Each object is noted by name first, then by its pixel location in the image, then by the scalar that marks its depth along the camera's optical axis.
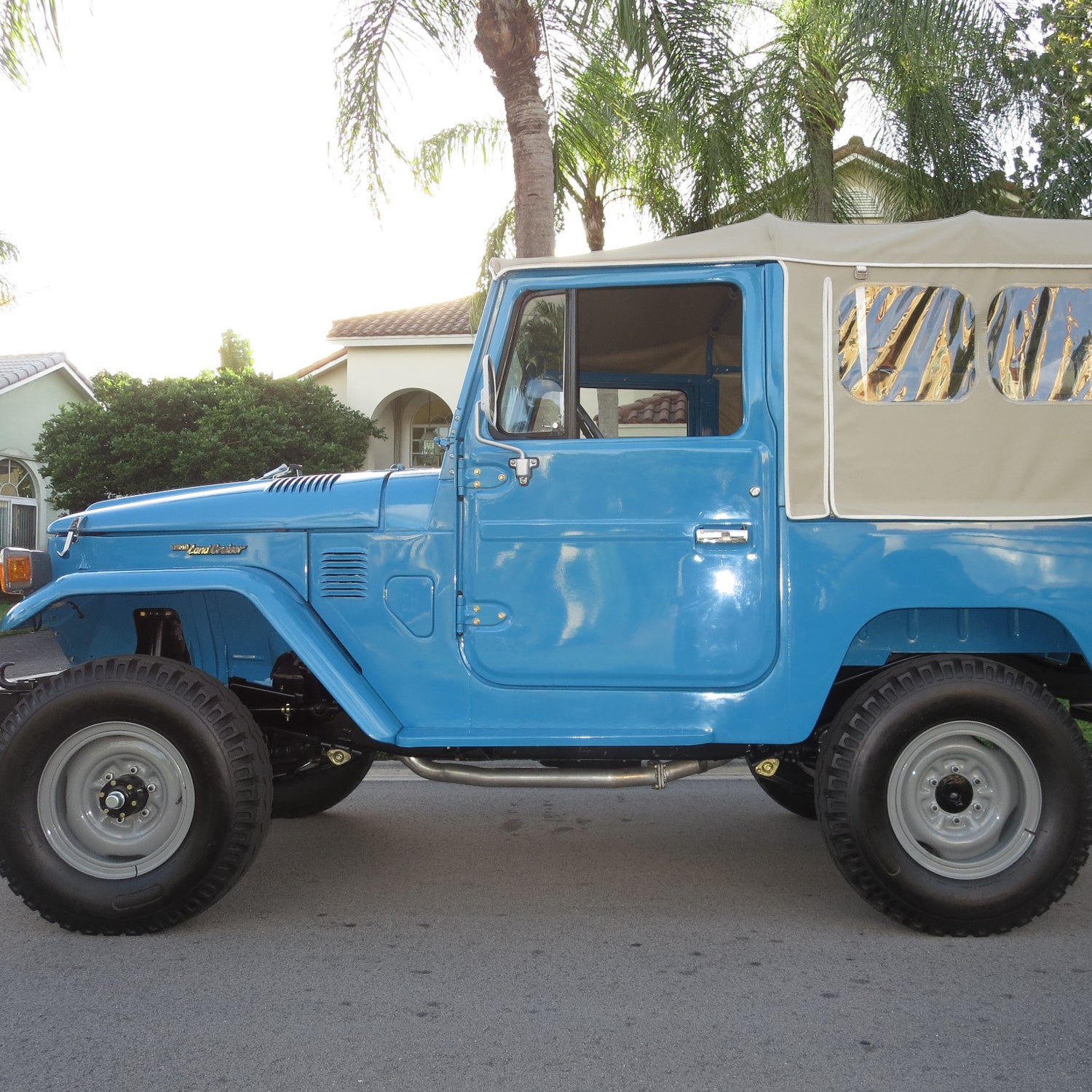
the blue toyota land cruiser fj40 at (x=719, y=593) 3.83
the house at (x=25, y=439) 25.69
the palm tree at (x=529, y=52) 9.91
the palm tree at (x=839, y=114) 12.73
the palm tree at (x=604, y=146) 11.90
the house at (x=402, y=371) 24.30
